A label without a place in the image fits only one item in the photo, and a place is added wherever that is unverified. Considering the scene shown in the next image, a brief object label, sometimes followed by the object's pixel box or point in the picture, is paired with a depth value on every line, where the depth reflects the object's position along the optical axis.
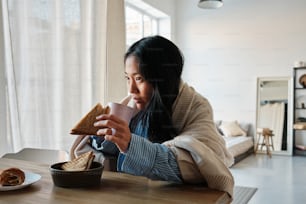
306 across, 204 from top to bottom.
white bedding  5.52
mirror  6.50
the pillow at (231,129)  6.67
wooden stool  6.46
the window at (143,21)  5.94
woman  0.84
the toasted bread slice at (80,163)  0.95
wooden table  0.81
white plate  0.89
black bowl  0.91
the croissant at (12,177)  0.93
